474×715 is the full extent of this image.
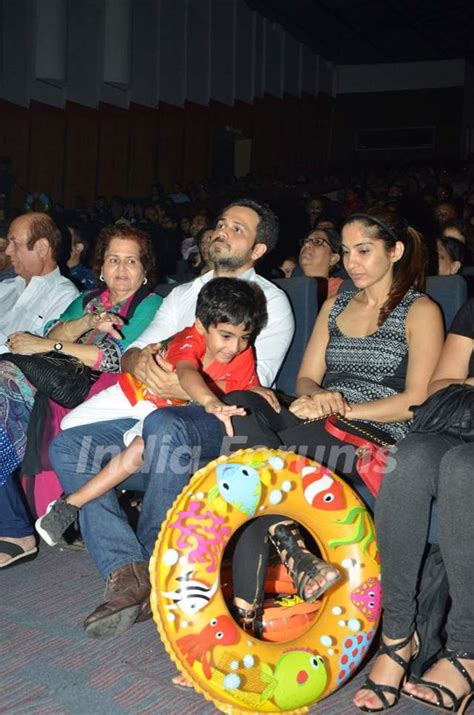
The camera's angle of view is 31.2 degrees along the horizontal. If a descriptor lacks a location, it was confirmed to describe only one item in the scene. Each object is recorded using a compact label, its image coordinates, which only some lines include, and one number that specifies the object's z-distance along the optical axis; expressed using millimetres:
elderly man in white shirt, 3521
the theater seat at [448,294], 2766
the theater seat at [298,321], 3076
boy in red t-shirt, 2490
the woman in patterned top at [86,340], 3000
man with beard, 2369
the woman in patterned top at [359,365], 2260
